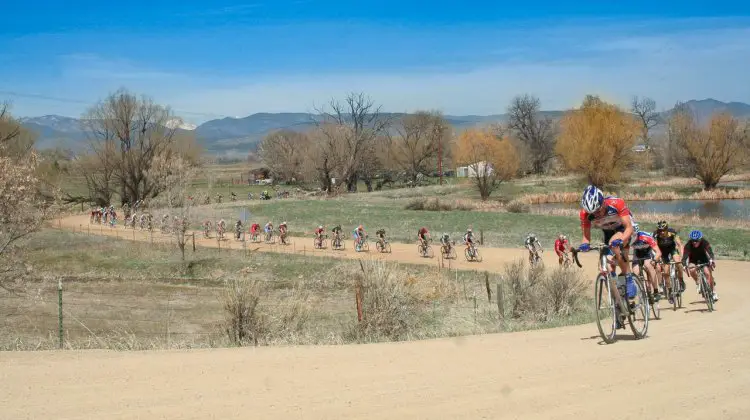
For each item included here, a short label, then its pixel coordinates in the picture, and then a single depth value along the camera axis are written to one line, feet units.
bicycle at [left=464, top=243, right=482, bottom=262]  100.27
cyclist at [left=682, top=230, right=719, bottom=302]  47.93
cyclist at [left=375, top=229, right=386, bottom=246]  110.61
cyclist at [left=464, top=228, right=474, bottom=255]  100.32
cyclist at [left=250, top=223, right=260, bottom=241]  133.47
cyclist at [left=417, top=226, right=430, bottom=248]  104.58
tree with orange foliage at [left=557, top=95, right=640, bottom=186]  229.86
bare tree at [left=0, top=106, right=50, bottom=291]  70.03
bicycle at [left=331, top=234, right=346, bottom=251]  120.41
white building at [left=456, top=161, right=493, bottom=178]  243.60
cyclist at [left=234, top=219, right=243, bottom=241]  136.56
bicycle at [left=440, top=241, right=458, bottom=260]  103.71
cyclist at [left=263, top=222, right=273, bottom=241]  130.11
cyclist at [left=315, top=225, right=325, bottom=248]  120.57
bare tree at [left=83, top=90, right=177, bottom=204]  231.30
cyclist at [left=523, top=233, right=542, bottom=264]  86.75
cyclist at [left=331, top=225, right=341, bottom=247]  120.37
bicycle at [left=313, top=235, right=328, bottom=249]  120.67
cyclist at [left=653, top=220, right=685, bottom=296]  49.98
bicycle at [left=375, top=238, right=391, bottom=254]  111.96
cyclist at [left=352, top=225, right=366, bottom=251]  114.21
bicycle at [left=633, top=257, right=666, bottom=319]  40.74
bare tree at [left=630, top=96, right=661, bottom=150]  523.29
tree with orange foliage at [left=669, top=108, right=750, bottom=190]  233.14
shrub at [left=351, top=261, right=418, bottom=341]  46.57
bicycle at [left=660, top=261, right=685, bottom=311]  49.19
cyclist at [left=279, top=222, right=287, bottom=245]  127.54
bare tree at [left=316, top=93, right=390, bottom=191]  301.84
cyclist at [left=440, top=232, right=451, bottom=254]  104.01
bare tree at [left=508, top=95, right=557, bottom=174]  394.21
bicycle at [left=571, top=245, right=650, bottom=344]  33.01
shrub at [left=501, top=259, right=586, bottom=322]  52.90
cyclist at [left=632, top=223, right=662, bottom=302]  42.73
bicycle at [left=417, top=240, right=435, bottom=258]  105.40
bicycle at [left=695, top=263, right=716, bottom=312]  46.96
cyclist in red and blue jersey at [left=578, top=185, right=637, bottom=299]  31.35
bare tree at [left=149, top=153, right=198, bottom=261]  111.75
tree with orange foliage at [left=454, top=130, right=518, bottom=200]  239.50
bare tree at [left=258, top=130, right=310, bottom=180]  370.73
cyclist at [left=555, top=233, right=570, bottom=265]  78.12
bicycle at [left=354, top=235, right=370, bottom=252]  114.52
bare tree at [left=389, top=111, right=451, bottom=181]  360.89
